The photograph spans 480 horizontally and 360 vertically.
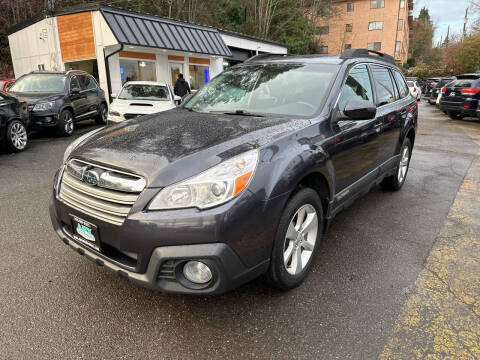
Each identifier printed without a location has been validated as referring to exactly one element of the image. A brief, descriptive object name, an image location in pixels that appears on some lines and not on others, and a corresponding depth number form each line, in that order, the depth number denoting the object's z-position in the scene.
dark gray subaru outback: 1.99
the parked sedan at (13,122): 7.13
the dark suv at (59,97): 8.90
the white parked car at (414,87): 21.66
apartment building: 48.00
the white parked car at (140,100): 8.51
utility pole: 40.89
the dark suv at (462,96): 13.15
